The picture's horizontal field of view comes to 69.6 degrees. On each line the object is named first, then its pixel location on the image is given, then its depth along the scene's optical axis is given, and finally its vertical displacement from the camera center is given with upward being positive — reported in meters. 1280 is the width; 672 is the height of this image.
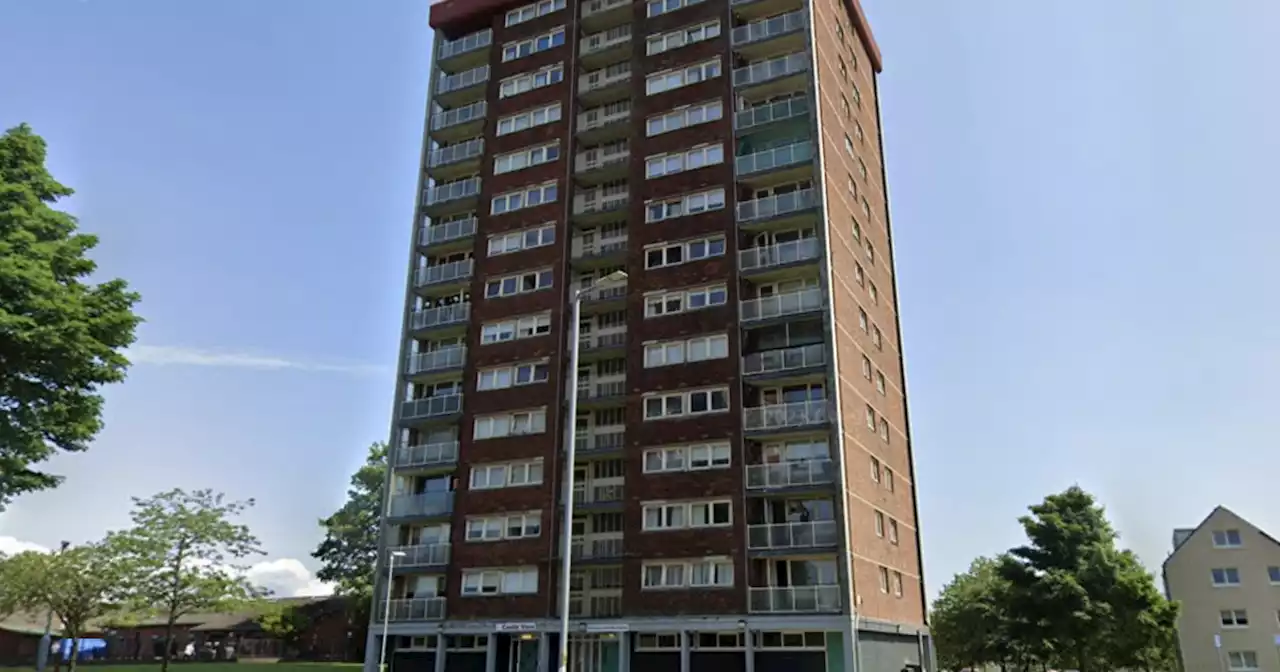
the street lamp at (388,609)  43.91 +2.20
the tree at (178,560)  56.59 +5.58
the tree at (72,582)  56.09 +4.15
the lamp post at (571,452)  22.08 +4.97
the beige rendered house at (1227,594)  60.06 +4.46
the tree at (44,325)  28.38 +10.01
